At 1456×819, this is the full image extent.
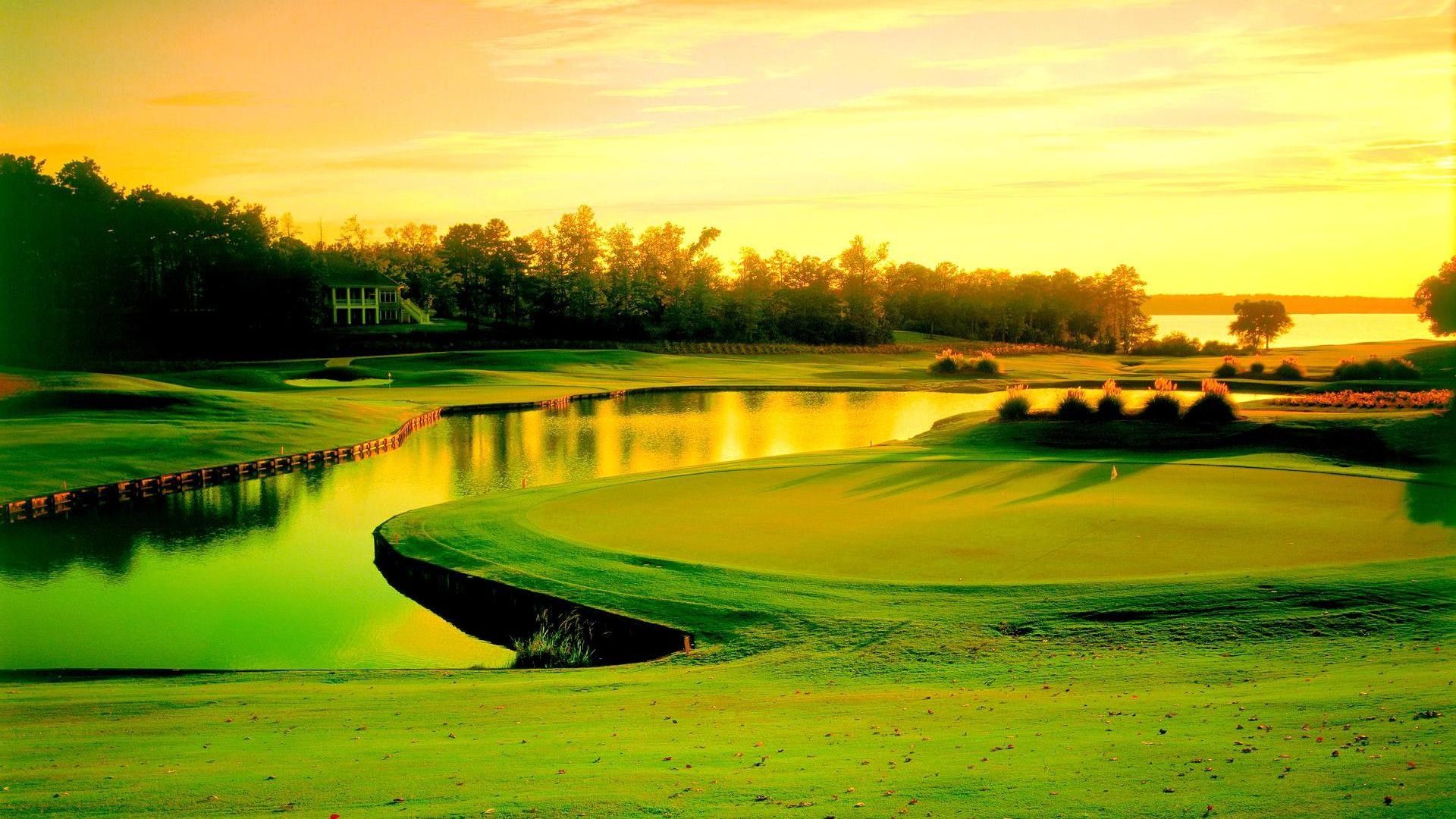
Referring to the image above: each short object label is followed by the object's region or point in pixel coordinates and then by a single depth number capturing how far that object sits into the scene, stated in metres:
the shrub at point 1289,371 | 63.44
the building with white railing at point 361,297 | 106.88
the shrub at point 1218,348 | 100.75
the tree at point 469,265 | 112.50
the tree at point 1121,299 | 139.50
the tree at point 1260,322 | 105.44
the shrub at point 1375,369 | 56.62
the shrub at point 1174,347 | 101.56
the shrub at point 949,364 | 80.50
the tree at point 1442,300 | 74.75
